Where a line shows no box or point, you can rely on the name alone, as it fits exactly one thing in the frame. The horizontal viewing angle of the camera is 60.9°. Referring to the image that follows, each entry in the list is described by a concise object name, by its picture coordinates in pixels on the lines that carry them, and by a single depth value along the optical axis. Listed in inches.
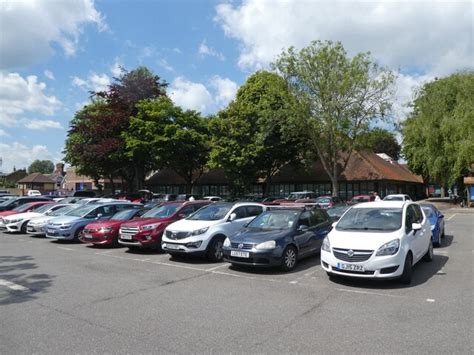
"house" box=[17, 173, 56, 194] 4190.5
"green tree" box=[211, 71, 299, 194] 1403.8
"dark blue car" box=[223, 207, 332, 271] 364.2
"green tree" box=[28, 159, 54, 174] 6597.9
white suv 426.6
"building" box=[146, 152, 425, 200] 1601.9
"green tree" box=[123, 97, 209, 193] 1545.3
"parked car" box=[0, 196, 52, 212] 913.5
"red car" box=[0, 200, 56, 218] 819.3
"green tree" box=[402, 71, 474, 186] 1306.6
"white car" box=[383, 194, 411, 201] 753.2
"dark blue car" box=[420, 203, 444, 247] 515.2
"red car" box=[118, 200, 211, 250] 491.8
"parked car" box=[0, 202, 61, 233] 739.4
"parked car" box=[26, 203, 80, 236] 672.7
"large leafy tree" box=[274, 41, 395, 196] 1398.9
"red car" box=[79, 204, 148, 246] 548.1
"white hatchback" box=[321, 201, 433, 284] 301.7
